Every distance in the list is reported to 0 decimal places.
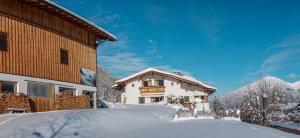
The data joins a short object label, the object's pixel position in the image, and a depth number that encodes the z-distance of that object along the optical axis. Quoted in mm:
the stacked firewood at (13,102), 11111
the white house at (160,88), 30490
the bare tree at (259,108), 28239
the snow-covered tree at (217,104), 40020
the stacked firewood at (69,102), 14311
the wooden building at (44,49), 12227
